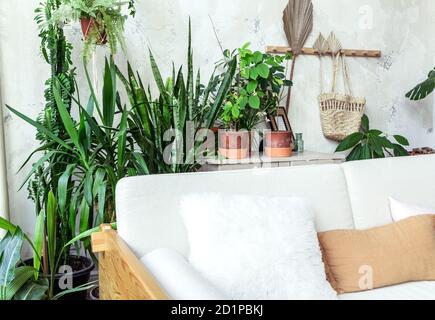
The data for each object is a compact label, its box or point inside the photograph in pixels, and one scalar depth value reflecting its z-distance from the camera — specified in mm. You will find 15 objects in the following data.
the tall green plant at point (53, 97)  2020
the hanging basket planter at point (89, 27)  2088
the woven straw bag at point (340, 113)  2908
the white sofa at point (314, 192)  1394
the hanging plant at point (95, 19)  1994
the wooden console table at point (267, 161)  2170
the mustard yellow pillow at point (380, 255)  1477
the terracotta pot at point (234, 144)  2256
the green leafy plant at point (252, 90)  2287
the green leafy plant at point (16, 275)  1538
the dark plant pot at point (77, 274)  1881
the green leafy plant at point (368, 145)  2650
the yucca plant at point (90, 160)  1793
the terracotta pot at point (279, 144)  2363
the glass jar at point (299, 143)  2621
